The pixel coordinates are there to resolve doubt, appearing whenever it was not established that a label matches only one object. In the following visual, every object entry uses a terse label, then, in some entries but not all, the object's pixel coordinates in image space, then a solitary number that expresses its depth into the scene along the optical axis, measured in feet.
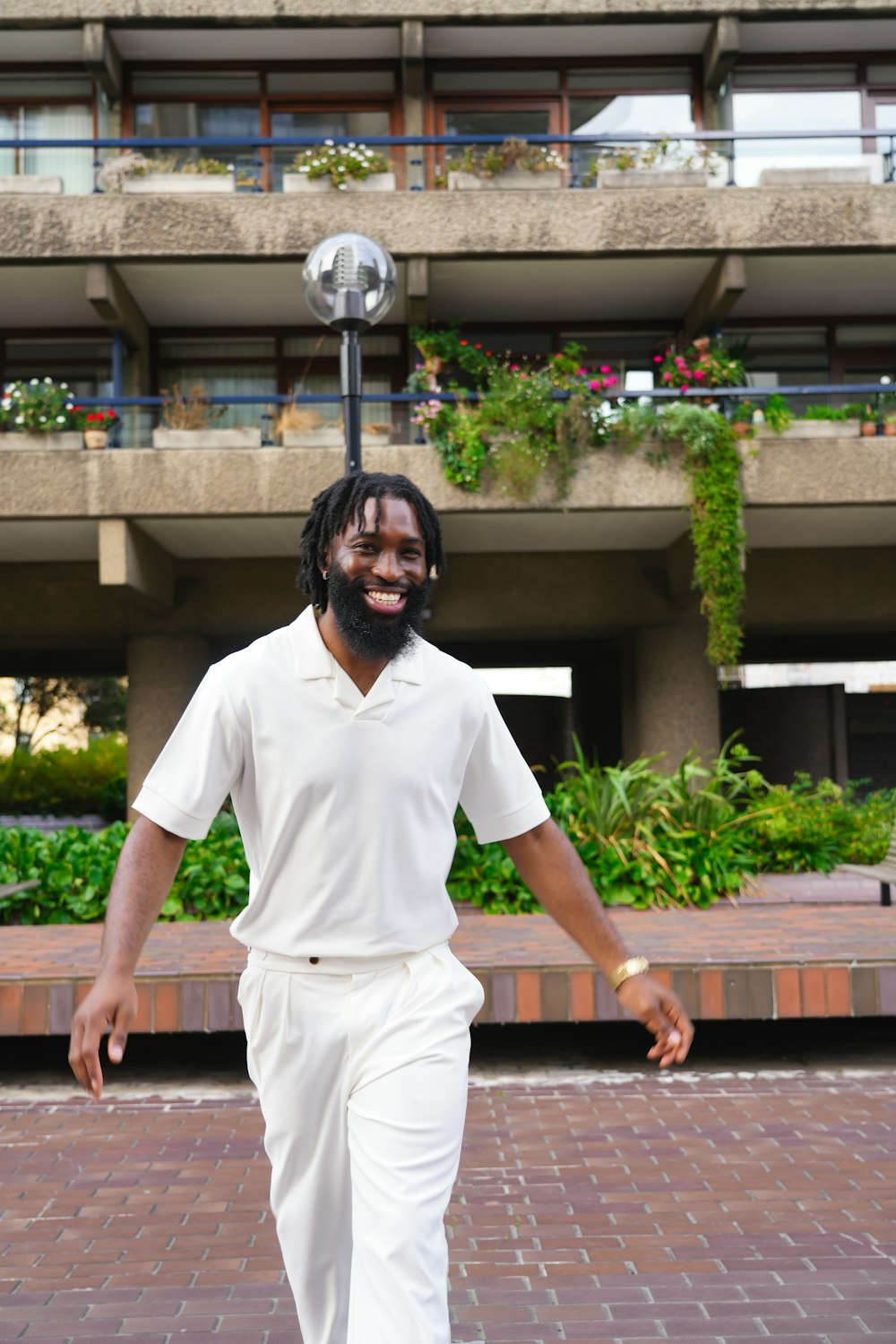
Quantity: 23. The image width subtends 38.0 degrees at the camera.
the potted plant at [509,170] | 52.95
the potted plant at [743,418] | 49.83
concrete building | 50.39
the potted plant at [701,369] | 50.44
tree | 118.73
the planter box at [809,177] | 53.16
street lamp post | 21.95
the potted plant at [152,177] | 52.19
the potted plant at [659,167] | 52.85
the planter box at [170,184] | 52.31
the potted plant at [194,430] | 49.55
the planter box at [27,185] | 52.13
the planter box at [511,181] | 52.90
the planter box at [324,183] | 52.49
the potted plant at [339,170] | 52.39
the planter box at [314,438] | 49.62
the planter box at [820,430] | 50.39
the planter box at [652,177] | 52.80
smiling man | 8.03
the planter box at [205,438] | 49.49
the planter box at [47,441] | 49.47
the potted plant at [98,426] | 49.37
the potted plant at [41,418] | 49.52
